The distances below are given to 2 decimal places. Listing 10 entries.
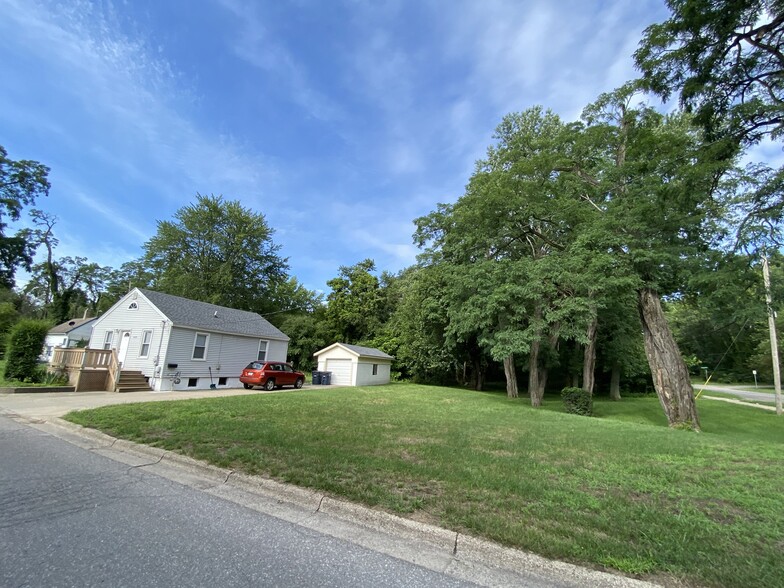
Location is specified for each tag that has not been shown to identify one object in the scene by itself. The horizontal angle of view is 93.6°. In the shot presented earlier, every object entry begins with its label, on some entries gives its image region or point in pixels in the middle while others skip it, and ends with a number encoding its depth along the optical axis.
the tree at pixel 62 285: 42.34
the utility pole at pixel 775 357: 20.15
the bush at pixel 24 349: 14.62
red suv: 18.92
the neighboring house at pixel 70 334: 35.23
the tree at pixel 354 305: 38.72
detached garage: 25.55
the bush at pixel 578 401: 15.70
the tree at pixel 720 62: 7.14
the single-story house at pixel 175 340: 17.67
